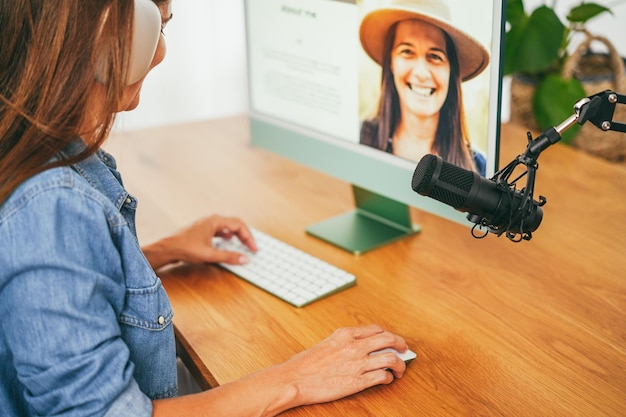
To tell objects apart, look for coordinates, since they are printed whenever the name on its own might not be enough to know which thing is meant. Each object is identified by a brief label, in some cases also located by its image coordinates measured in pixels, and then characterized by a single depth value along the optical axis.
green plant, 1.61
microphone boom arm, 0.86
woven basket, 1.68
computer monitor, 1.02
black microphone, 0.89
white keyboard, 1.11
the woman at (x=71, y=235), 0.72
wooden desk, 0.89
